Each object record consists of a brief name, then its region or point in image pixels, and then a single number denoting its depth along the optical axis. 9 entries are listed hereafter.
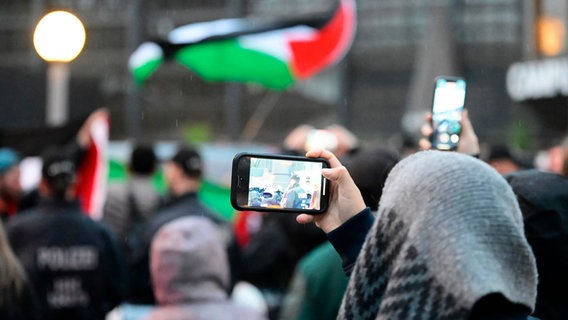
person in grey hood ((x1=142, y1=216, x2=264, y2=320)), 4.14
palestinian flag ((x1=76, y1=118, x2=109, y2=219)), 8.57
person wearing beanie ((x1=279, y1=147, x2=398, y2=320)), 4.30
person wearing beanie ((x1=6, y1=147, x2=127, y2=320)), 6.04
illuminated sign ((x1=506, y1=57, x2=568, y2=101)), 11.80
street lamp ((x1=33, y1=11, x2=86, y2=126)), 10.35
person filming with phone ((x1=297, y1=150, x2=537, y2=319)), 1.77
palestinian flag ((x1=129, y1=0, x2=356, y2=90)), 10.47
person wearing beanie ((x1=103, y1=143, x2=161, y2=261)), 8.11
